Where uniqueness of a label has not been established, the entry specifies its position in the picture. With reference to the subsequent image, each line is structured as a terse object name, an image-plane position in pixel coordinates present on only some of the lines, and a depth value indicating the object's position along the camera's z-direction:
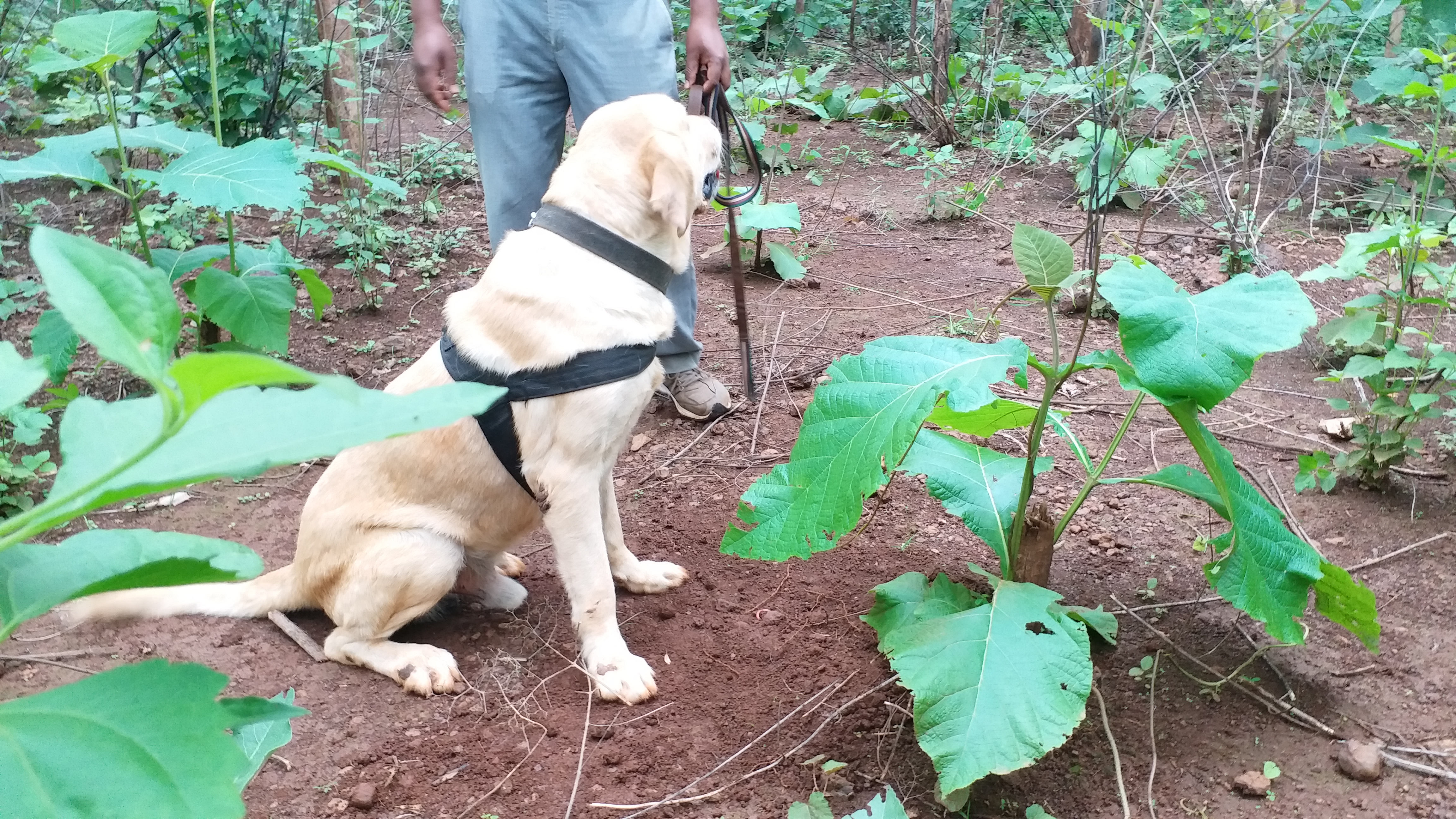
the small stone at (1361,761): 2.09
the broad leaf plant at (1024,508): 1.91
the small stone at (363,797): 2.24
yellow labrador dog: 2.55
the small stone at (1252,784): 2.08
